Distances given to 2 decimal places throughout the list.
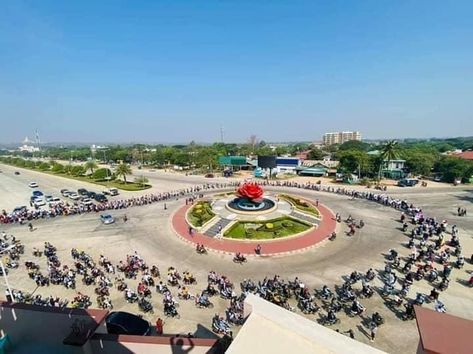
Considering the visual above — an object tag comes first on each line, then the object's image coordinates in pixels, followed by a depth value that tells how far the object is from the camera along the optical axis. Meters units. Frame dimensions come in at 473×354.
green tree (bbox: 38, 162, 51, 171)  104.32
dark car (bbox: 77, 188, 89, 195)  53.22
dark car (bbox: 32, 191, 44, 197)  52.97
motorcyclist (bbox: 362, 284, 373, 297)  18.62
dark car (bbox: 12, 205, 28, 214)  42.00
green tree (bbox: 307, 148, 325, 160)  113.12
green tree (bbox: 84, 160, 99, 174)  80.00
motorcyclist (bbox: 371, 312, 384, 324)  15.80
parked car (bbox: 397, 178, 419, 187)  57.09
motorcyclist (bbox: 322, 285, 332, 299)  18.27
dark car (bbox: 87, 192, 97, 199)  50.91
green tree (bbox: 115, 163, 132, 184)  62.22
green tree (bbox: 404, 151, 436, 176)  64.75
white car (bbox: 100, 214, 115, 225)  35.59
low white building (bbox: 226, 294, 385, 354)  7.66
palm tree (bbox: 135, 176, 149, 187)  60.30
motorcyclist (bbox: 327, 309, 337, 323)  16.02
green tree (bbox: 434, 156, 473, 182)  57.72
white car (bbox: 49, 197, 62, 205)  47.64
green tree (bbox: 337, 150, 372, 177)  65.62
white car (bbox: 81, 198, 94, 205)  44.49
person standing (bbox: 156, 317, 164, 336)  15.40
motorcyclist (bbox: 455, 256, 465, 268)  22.36
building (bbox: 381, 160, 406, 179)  67.31
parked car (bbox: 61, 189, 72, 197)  54.60
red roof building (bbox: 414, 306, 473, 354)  7.59
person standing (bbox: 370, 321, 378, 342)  14.75
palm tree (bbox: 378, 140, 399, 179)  60.19
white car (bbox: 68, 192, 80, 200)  51.72
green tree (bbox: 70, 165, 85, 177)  81.81
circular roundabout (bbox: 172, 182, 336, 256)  27.45
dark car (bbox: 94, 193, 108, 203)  47.72
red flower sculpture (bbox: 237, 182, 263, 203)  35.88
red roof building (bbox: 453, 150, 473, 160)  75.21
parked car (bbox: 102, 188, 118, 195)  53.09
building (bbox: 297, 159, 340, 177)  75.19
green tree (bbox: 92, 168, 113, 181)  71.56
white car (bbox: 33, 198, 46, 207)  46.59
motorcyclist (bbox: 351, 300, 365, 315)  16.78
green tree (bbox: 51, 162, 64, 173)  92.69
